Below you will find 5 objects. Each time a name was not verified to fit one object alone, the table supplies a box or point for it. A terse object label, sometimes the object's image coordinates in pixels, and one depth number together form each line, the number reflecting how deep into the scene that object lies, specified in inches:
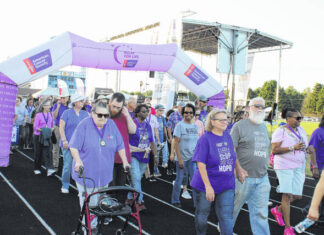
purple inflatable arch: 339.6
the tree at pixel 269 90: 4057.6
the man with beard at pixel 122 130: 197.6
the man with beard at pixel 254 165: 167.3
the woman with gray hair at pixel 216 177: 148.3
